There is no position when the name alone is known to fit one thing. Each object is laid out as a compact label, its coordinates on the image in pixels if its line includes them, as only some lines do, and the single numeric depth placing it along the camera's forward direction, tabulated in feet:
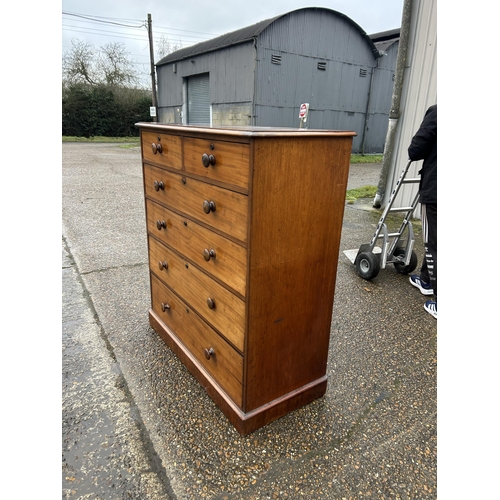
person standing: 9.37
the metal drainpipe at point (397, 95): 18.03
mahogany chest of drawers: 5.04
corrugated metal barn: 45.06
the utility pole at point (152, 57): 63.81
